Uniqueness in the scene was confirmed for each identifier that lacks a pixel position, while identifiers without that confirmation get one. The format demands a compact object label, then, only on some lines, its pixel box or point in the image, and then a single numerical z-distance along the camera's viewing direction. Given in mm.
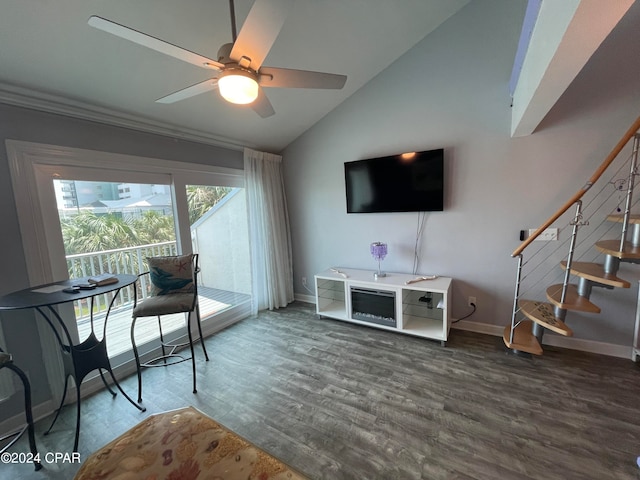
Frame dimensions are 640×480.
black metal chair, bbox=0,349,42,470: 1377
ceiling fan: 1047
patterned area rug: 900
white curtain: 3393
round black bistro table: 1499
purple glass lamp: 2912
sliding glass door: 1850
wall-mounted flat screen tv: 2717
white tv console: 2613
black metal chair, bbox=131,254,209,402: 2023
